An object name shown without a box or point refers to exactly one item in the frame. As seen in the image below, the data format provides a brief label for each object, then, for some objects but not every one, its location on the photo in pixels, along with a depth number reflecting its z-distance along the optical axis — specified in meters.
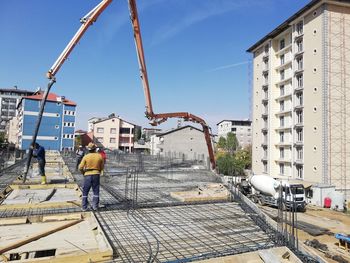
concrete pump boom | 14.00
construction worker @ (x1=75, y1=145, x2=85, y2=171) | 13.32
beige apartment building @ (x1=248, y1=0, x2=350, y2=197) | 23.97
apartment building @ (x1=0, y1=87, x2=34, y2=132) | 89.06
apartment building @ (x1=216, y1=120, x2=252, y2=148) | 81.38
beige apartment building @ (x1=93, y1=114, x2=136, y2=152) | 63.06
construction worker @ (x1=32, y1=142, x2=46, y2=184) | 9.06
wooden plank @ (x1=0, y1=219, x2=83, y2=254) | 3.61
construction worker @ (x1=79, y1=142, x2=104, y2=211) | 5.72
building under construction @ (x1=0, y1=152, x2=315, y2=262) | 3.82
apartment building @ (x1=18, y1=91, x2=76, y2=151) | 51.25
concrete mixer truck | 18.64
